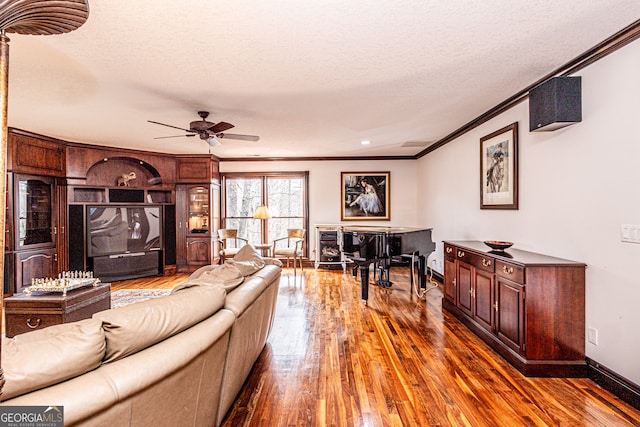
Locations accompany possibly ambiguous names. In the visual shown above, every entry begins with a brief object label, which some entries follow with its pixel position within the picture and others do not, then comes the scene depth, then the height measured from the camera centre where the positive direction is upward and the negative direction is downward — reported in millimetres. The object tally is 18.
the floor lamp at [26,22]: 955 +686
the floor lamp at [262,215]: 6586 -62
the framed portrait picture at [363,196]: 7414 +358
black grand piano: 4594 -503
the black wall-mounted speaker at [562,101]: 2658 +908
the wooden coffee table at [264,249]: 6570 -763
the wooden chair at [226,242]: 6277 -663
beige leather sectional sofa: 1024 -565
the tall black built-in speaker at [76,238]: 5742 -453
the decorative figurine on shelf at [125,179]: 6395 +652
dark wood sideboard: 2574 -838
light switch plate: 2191 -147
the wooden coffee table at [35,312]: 2971 -911
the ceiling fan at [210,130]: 3751 +966
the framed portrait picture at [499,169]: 3568 +508
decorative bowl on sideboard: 3225 -333
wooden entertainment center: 4930 +107
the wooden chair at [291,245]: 6351 -735
